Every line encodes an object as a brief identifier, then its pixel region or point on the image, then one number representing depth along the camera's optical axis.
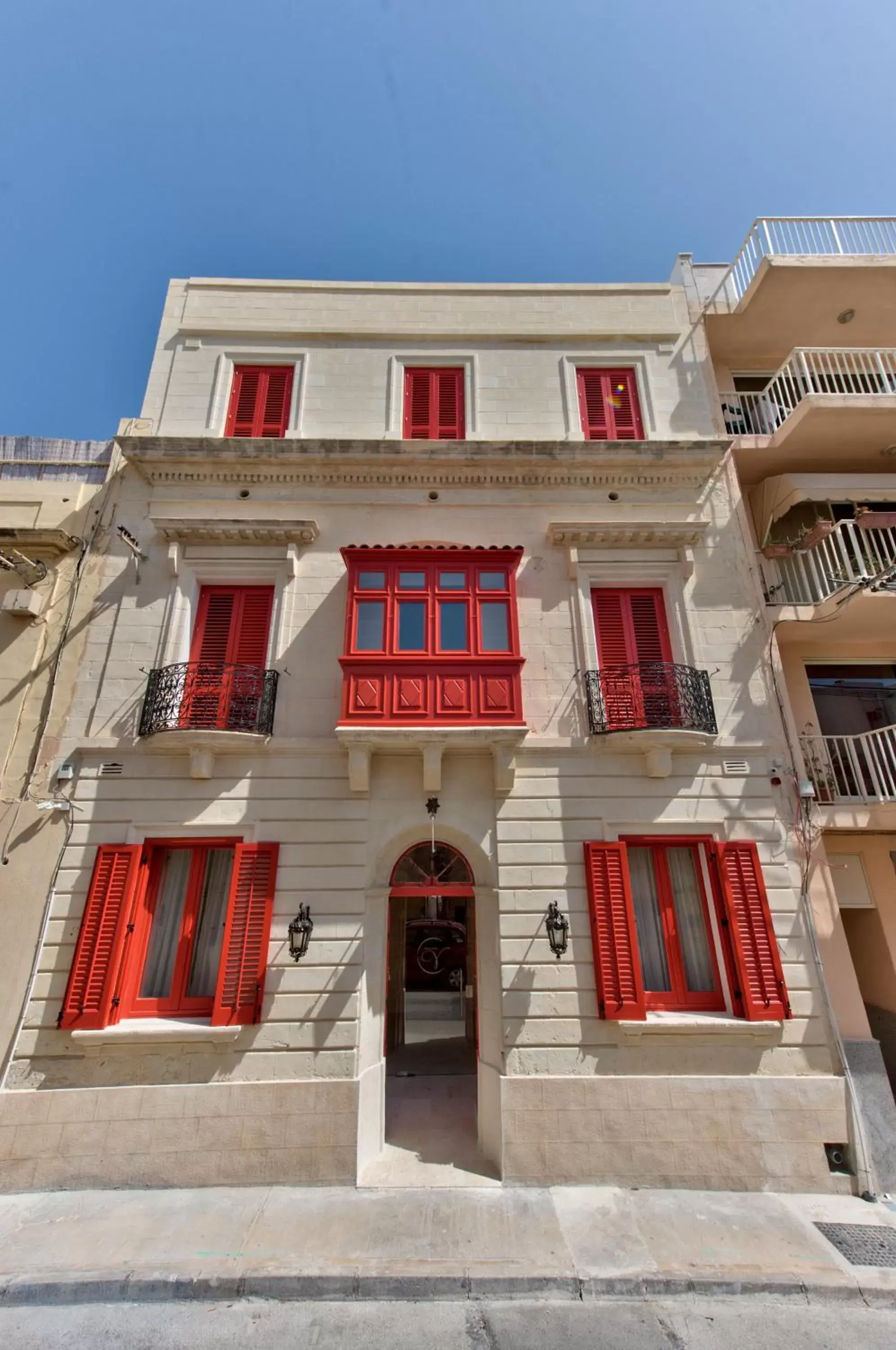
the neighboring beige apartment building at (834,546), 8.27
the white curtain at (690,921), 7.86
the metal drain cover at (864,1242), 5.56
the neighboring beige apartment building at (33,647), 7.52
